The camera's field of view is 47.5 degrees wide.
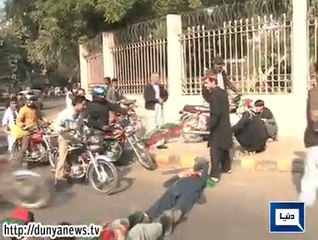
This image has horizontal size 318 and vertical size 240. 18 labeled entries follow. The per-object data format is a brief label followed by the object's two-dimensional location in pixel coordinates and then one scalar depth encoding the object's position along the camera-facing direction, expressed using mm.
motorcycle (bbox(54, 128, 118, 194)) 4148
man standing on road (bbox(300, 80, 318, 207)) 3196
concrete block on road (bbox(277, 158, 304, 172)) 4692
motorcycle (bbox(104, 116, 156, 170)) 4858
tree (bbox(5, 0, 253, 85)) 8053
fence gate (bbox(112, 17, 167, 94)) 7465
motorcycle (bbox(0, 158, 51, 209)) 3018
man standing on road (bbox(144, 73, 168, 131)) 6738
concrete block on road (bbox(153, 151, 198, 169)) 5174
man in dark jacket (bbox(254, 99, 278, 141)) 5793
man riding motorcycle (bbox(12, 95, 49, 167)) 5115
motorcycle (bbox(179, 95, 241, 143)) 5986
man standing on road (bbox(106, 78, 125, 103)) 7117
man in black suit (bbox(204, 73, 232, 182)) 4299
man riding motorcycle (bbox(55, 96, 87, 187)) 4373
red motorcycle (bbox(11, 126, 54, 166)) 5249
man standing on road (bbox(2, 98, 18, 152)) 5845
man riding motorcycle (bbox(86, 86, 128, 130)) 4667
